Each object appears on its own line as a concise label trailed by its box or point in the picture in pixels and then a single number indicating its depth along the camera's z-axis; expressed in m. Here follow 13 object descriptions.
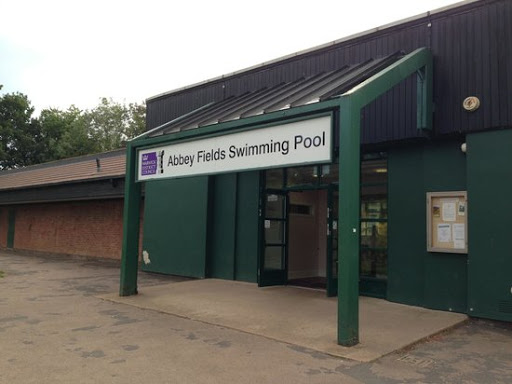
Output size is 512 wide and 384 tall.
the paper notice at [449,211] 7.69
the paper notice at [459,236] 7.50
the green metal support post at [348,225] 5.60
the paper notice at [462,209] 7.54
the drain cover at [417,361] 5.03
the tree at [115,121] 51.31
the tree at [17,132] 40.91
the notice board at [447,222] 7.53
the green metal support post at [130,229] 9.00
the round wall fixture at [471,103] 7.30
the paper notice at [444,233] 7.67
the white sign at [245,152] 6.16
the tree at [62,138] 43.56
